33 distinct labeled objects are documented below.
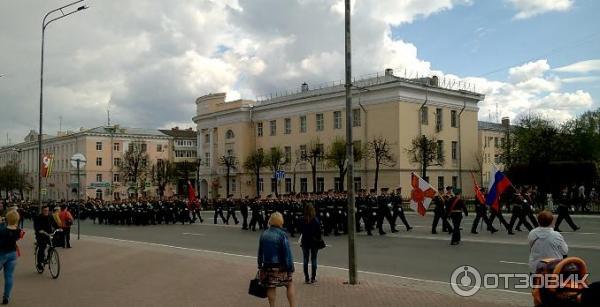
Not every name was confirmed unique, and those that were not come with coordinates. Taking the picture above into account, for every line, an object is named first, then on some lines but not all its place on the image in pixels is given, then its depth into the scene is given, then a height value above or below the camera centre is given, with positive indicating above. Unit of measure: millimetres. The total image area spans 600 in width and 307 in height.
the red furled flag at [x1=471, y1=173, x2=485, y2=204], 21078 -723
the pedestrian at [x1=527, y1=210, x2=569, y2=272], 7109 -850
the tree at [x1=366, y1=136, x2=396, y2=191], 49750 +2134
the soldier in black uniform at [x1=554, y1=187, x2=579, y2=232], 20312 -1315
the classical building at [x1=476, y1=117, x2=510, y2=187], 69625 +4576
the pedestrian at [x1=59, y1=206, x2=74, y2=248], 19442 -1525
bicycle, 12834 -1900
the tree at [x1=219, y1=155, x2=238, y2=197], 65062 +1734
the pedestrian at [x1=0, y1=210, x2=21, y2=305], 10188 -1176
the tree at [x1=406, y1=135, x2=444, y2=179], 48503 +2160
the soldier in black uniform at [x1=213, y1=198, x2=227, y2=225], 33494 -1737
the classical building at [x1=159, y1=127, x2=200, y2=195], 108262 +6540
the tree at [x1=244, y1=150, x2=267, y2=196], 60812 +1619
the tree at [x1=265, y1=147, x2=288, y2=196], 58969 +1877
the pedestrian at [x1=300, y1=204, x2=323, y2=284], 11172 -1196
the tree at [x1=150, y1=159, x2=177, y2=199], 72625 +754
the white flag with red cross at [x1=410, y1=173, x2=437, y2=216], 21844 -734
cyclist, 13852 -1281
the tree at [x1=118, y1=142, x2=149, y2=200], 73375 +1637
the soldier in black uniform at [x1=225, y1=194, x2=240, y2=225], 33022 -1660
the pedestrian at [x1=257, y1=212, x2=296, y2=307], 8102 -1227
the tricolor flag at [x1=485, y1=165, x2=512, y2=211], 20828 -466
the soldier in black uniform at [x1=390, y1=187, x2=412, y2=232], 23248 -1268
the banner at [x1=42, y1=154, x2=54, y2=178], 26381 +667
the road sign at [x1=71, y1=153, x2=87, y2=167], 23031 +772
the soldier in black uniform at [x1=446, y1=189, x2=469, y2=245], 17748 -1165
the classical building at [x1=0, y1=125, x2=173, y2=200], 93375 +4329
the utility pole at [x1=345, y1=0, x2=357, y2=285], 10844 +313
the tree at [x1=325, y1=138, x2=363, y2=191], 49375 +1988
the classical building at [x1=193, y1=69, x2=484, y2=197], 51719 +4916
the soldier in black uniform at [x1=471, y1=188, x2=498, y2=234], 21078 -1435
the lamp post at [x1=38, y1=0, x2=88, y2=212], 26962 +4003
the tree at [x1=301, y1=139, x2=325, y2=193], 53719 +2191
